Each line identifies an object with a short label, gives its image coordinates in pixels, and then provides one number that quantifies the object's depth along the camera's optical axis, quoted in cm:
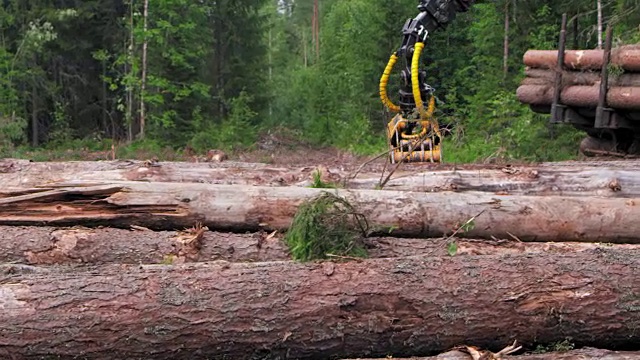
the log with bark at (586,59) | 995
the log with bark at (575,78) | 1016
